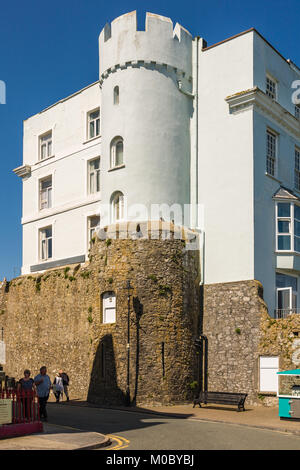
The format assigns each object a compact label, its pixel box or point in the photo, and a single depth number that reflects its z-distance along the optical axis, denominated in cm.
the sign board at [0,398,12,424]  1515
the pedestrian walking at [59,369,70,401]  2811
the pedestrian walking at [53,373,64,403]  2750
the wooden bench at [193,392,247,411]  2338
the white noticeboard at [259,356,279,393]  2473
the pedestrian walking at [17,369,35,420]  1597
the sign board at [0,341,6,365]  3525
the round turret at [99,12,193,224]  2830
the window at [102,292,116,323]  2700
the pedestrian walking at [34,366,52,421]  1906
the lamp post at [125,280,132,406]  2527
